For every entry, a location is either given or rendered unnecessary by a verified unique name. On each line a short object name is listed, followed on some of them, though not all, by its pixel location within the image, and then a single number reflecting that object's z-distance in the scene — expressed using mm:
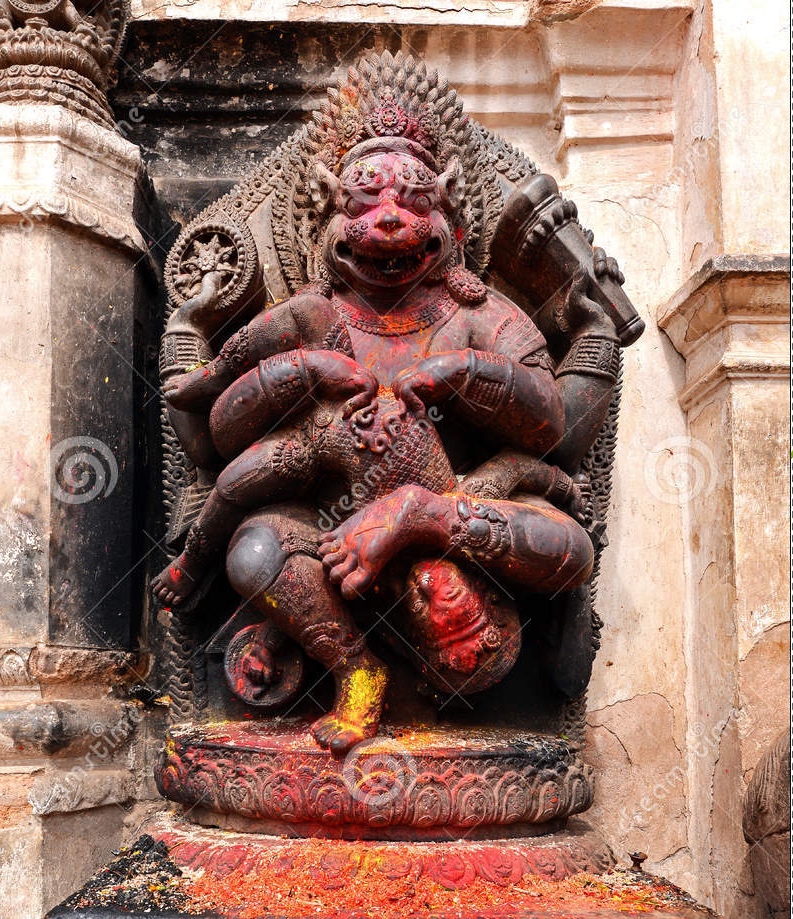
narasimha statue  2090
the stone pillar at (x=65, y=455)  2537
